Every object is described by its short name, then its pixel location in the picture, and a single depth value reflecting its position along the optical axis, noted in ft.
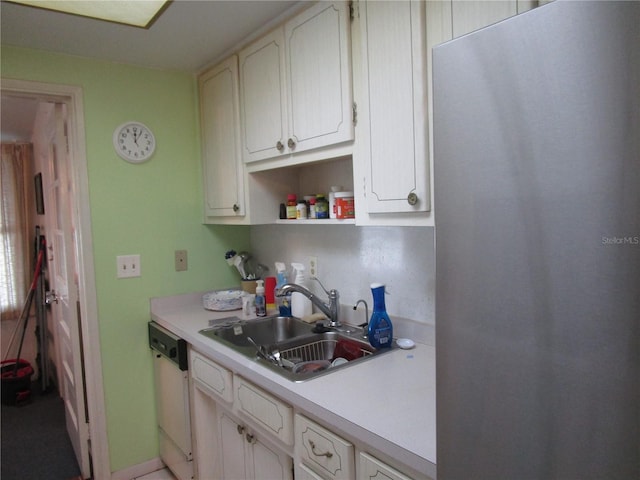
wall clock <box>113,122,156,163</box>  7.23
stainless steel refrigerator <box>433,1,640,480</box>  1.72
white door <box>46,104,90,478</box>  7.36
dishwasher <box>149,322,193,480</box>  6.50
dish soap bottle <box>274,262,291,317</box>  6.89
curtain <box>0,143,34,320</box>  12.16
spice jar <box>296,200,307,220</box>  6.33
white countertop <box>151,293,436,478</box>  3.15
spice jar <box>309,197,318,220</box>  6.15
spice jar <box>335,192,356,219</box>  5.43
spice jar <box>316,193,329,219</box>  6.01
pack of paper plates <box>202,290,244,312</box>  7.46
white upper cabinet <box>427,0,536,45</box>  3.22
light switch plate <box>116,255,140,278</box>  7.30
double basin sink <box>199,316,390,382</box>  5.07
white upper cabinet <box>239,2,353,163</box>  4.83
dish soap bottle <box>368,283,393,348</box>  5.11
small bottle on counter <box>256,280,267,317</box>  7.06
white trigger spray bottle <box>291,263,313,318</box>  6.64
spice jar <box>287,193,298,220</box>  6.57
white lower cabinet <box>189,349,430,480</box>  3.56
